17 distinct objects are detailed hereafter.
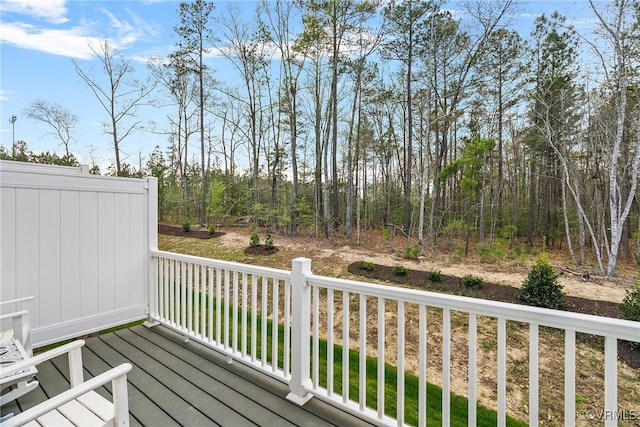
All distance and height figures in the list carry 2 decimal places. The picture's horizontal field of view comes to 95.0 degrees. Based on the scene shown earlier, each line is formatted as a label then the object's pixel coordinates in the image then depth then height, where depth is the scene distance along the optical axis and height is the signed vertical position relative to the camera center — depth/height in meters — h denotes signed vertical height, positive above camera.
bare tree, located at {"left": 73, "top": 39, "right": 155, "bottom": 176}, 11.30 +4.71
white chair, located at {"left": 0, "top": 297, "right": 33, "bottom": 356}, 2.00 -0.86
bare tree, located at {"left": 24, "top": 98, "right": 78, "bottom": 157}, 10.34 +3.33
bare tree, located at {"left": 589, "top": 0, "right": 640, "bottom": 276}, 5.81 +2.92
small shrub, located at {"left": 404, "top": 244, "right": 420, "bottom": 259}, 7.09 -1.04
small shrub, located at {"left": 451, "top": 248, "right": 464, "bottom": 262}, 7.29 -1.16
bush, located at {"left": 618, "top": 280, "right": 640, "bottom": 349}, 3.59 -1.22
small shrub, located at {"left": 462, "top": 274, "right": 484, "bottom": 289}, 5.08 -1.27
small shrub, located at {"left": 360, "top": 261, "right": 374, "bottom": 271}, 6.05 -1.18
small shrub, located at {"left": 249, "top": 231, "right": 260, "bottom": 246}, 7.99 -0.88
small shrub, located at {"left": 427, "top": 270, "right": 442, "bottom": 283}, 5.42 -1.25
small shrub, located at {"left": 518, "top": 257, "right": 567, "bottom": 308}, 4.34 -1.20
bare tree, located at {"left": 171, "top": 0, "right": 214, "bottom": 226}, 10.92 +6.43
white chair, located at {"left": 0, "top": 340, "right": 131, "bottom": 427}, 1.22 -0.91
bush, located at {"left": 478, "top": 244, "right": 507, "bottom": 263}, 7.33 -1.13
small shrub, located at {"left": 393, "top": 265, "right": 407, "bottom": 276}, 5.80 -1.22
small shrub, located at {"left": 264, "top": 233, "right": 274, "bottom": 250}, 7.79 -0.94
